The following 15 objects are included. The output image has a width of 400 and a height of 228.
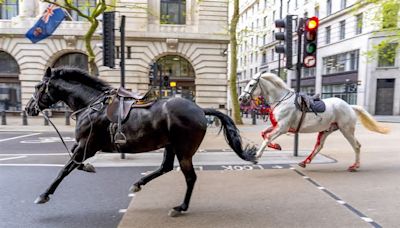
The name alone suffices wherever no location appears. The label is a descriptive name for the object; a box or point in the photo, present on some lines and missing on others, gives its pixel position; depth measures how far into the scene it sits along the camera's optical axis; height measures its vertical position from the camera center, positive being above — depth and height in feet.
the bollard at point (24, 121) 59.26 -6.31
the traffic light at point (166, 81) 55.87 +2.16
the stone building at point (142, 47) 76.69 +11.74
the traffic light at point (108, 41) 26.32 +4.47
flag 55.21 +12.62
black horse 13.65 -1.53
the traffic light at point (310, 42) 24.62 +4.52
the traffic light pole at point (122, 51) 26.37 +3.60
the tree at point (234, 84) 63.00 +2.11
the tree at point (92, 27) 48.21 +10.85
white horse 21.74 -1.48
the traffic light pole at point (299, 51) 25.44 +3.82
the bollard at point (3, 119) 59.59 -6.10
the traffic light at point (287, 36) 25.45 +5.13
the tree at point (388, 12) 42.36 +12.86
